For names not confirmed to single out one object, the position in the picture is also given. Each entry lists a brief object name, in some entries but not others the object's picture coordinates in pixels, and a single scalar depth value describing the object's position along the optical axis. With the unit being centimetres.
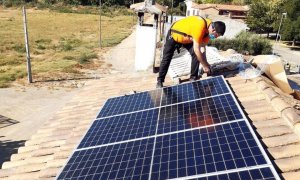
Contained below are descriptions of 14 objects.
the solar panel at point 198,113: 559
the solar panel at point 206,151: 423
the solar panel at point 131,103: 726
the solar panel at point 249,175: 374
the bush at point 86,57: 3872
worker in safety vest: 720
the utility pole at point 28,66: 2923
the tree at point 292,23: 5634
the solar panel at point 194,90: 682
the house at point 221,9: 7450
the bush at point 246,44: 4211
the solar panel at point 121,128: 598
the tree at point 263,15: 6353
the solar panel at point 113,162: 475
